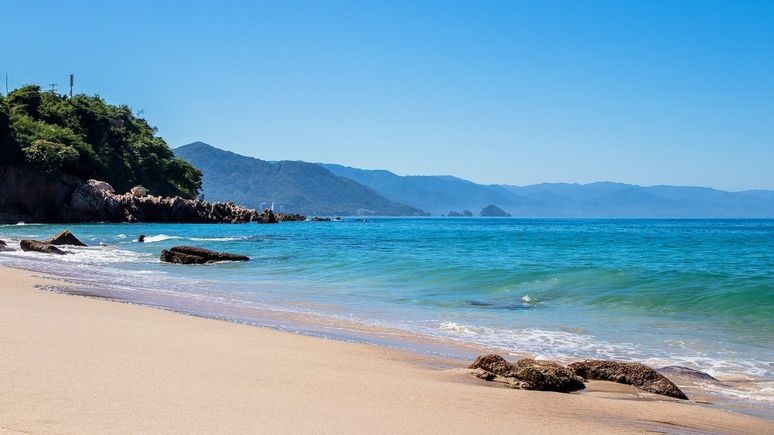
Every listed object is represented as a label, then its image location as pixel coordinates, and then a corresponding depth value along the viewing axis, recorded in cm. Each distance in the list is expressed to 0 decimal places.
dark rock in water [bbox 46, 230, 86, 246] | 2977
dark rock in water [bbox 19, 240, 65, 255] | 2505
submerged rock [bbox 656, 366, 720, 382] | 777
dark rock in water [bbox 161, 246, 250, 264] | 2408
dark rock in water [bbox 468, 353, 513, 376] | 699
